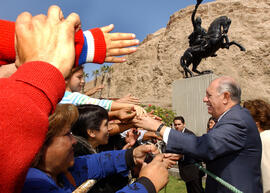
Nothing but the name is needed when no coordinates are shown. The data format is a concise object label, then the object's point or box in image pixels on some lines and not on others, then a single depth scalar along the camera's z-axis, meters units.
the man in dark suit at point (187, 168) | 2.35
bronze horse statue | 9.46
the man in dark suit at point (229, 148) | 1.90
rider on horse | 9.64
